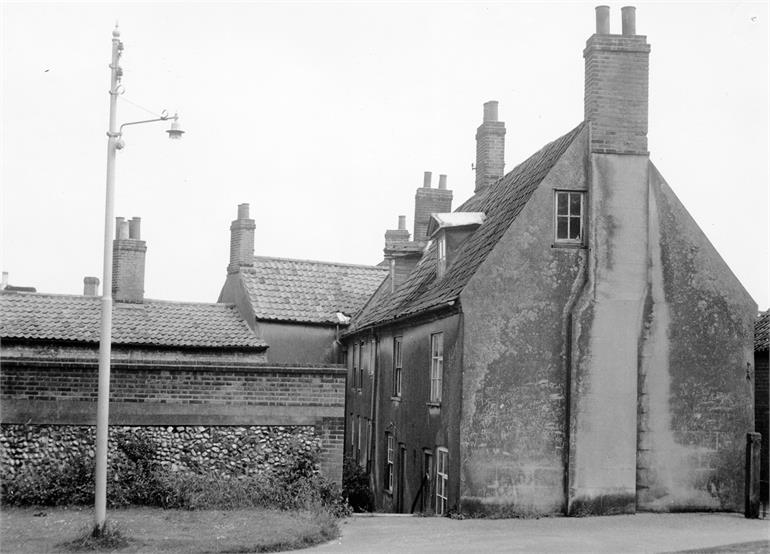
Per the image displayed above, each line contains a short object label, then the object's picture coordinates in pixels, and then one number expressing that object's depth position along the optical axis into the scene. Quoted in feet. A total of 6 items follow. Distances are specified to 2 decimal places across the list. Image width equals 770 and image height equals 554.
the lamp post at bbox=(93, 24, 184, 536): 45.96
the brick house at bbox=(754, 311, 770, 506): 75.51
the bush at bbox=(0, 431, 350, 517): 59.26
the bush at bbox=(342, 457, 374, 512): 85.35
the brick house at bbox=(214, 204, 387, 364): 113.70
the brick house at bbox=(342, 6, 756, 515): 63.67
